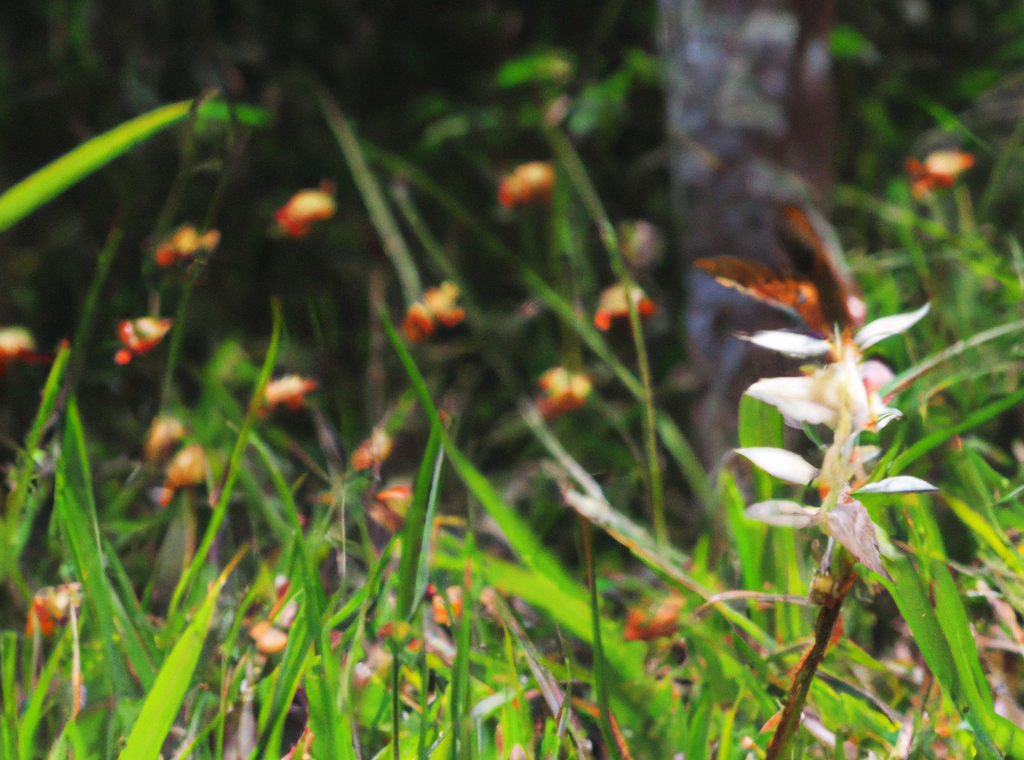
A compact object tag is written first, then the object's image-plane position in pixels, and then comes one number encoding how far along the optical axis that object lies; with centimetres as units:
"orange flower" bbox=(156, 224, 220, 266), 330
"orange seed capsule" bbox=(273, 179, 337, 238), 338
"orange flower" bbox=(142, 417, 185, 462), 331
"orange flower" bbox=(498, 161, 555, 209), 346
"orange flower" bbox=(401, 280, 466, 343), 335
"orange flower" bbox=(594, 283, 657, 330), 333
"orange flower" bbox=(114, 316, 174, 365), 326
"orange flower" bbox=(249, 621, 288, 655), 296
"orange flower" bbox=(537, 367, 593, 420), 338
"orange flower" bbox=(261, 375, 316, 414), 332
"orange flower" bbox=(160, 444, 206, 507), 329
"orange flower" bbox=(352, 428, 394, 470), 325
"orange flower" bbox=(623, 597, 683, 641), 317
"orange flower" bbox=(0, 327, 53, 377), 328
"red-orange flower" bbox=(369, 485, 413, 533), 323
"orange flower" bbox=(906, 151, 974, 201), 339
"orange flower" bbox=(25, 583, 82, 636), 323
